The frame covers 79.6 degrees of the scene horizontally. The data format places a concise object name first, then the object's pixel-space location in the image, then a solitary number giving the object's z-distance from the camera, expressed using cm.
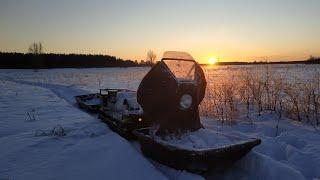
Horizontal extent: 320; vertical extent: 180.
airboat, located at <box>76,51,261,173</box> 313
